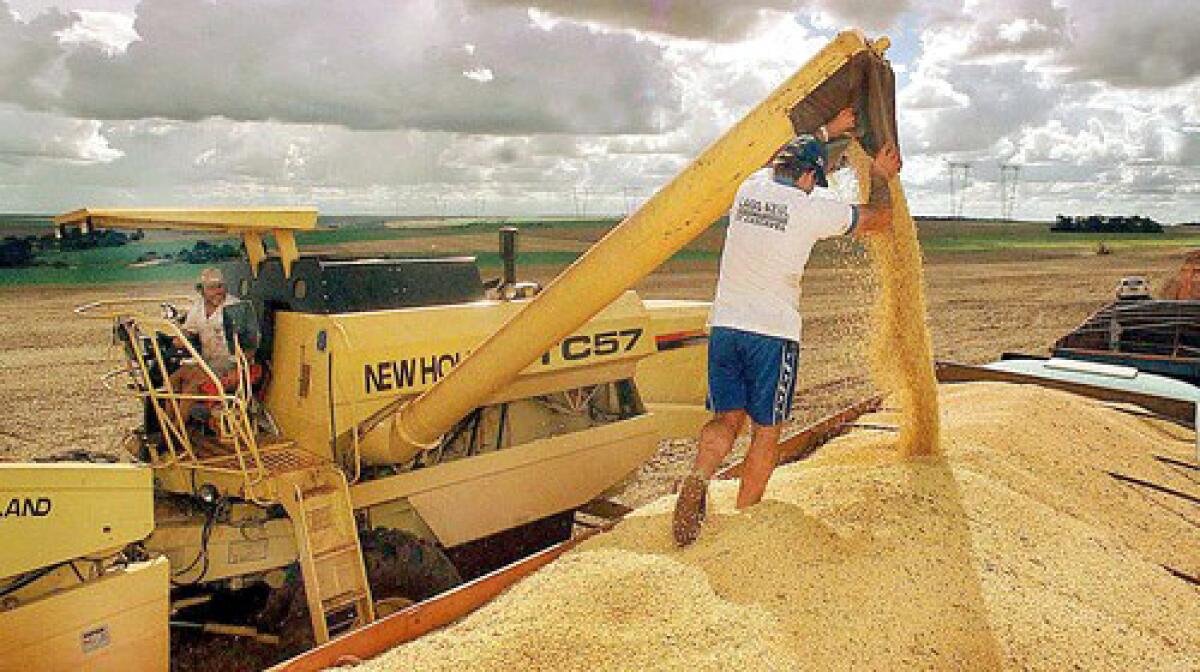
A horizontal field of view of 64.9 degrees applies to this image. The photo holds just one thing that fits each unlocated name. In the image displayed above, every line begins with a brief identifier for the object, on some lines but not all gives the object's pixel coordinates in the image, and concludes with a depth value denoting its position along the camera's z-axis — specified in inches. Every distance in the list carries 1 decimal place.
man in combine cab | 179.2
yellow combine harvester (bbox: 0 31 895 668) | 145.5
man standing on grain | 153.2
